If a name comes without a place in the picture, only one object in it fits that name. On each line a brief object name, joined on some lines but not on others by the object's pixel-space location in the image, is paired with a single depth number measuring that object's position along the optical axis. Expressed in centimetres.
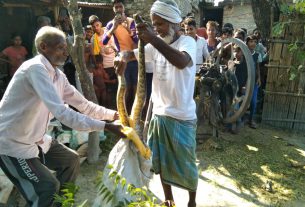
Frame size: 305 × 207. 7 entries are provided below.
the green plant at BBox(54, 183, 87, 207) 182
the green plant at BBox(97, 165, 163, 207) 176
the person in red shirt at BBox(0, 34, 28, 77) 654
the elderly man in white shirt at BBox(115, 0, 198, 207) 259
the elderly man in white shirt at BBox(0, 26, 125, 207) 223
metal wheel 521
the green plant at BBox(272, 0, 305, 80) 530
